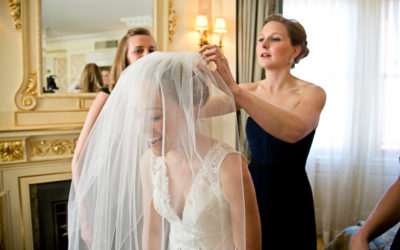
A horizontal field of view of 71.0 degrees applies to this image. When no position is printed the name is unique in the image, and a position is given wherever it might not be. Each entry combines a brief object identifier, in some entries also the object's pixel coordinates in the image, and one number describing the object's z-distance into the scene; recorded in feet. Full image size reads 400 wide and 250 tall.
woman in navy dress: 4.60
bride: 2.73
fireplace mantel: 7.76
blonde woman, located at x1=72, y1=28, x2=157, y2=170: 5.33
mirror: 7.92
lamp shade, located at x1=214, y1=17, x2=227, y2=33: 10.26
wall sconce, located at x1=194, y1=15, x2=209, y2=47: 10.17
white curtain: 10.16
